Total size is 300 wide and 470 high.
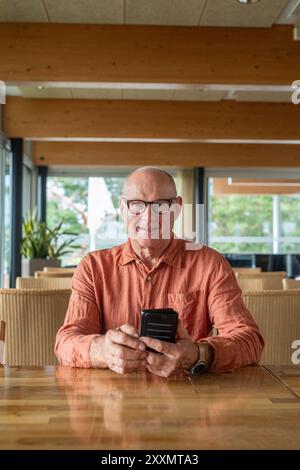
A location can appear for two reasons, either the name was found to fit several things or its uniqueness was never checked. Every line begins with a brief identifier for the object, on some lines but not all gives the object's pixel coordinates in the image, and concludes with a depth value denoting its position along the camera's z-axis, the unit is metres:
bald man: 1.76
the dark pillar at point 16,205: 7.97
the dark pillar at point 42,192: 10.56
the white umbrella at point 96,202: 10.91
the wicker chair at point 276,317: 2.69
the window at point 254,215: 10.64
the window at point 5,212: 7.56
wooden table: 0.96
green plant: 7.91
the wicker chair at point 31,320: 2.54
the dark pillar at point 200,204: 9.93
